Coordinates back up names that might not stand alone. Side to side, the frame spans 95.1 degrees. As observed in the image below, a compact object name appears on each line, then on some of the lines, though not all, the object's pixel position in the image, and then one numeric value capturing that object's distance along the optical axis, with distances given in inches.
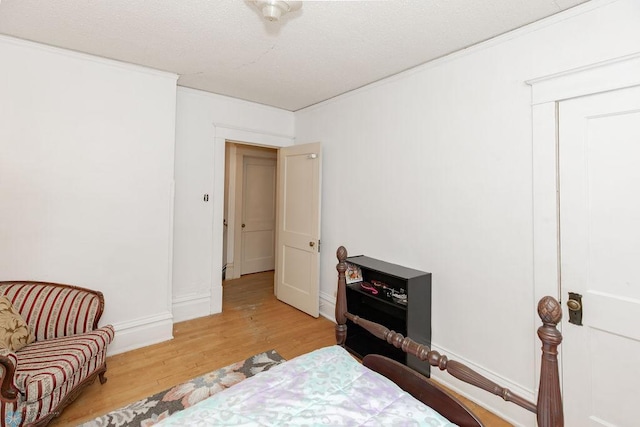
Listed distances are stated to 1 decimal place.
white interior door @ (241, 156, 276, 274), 217.3
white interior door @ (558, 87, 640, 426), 61.9
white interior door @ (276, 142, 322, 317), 139.7
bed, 41.1
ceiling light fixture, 65.6
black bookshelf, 93.7
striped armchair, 62.0
